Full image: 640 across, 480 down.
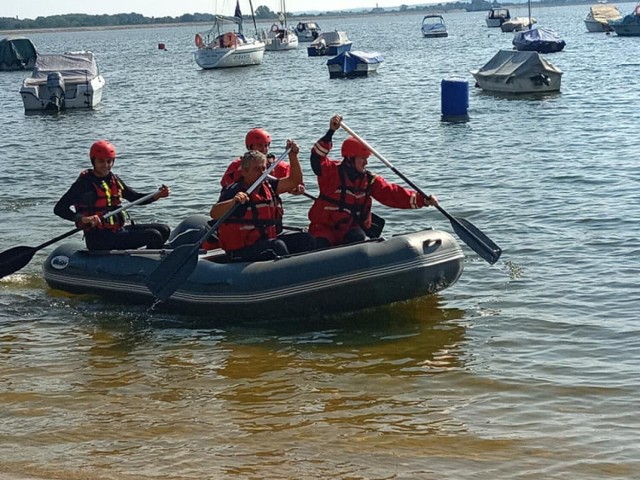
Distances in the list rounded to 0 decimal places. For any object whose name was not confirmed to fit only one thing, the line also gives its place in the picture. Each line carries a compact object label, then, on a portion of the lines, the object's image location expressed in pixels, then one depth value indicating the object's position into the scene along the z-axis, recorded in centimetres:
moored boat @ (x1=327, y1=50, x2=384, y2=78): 3959
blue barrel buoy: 2312
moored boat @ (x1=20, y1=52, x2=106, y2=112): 3086
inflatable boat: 848
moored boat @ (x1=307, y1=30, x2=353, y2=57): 5564
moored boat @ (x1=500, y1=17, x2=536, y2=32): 7665
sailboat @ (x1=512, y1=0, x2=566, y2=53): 4550
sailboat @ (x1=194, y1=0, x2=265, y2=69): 4878
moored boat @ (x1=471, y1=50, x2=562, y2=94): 2748
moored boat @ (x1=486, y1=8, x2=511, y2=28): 8644
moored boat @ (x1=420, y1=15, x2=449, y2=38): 7756
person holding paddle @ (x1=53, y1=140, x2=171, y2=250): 928
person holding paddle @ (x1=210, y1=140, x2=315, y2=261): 880
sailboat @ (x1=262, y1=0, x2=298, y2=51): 6706
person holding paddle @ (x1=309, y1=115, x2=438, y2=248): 901
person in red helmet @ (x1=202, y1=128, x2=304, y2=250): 915
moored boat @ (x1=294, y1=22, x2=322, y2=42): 8138
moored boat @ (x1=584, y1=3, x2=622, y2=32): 6481
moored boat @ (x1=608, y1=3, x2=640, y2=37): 5506
